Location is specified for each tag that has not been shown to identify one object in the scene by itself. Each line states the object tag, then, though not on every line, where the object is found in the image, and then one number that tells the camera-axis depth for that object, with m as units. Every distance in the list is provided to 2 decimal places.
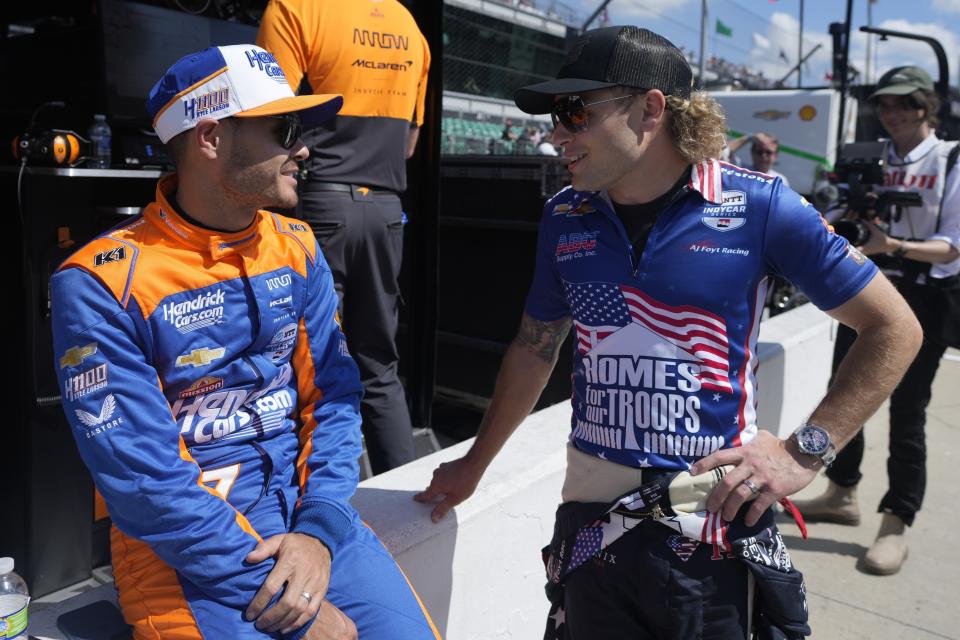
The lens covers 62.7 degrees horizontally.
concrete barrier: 2.22
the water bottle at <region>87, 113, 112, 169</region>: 3.05
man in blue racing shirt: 1.61
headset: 2.65
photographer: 3.63
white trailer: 14.50
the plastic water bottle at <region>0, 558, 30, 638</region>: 1.46
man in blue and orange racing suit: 1.53
